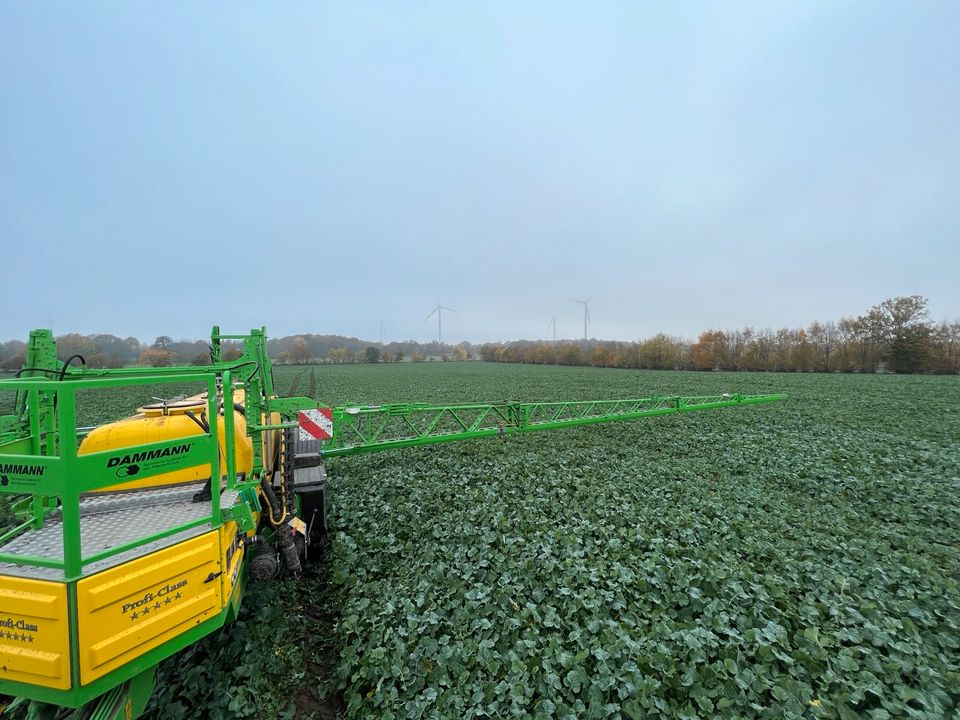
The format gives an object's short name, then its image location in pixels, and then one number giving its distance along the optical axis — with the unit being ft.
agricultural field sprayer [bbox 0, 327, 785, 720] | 7.60
